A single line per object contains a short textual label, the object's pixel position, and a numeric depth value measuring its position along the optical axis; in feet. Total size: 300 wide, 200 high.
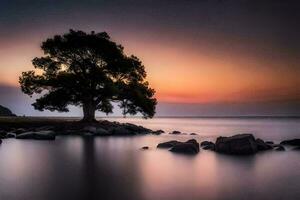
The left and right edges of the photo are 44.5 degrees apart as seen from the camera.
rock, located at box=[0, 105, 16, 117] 508.16
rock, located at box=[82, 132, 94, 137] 142.80
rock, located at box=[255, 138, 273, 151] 91.92
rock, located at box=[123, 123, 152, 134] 163.90
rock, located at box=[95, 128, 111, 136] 145.73
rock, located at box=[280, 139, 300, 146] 107.09
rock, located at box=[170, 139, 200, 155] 82.79
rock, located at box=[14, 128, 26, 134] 140.15
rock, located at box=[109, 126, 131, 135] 153.38
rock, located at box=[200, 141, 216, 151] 91.40
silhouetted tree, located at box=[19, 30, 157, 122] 160.35
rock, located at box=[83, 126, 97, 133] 146.95
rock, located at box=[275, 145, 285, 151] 92.93
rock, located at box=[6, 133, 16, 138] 128.92
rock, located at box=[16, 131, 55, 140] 120.47
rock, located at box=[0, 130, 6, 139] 125.96
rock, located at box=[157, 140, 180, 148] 95.29
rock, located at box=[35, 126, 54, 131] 145.03
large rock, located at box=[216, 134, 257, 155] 82.28
